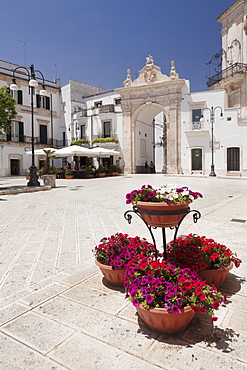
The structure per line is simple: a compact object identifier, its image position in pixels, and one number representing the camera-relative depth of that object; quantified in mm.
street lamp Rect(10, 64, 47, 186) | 12461
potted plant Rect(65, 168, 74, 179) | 23438
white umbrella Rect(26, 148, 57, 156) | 22005
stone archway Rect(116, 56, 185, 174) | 26312
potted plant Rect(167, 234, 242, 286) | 2674
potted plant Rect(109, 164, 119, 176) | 27094
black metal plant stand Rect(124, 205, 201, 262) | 2515
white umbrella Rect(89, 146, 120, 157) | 23641
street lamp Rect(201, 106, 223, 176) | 23859
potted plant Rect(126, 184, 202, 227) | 2402
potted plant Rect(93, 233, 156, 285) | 2742
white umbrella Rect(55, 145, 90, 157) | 21766
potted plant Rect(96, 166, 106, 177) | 25381
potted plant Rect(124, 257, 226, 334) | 1937
